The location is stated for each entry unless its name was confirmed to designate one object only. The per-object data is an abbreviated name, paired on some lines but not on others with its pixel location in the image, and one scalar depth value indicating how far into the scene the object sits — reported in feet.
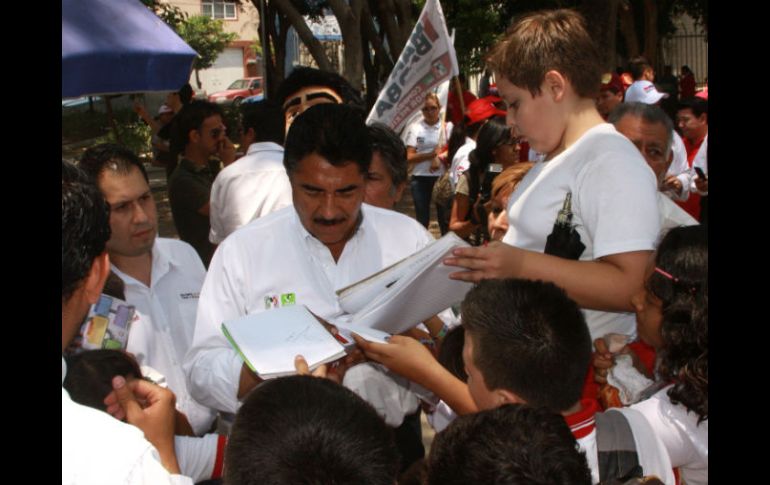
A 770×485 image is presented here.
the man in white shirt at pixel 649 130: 14.23
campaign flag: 17.63
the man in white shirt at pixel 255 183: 14.73
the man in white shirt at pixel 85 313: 4.26
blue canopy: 12.82
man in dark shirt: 18.10
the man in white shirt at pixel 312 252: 7.98
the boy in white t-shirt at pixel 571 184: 7.57
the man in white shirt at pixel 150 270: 9.33
